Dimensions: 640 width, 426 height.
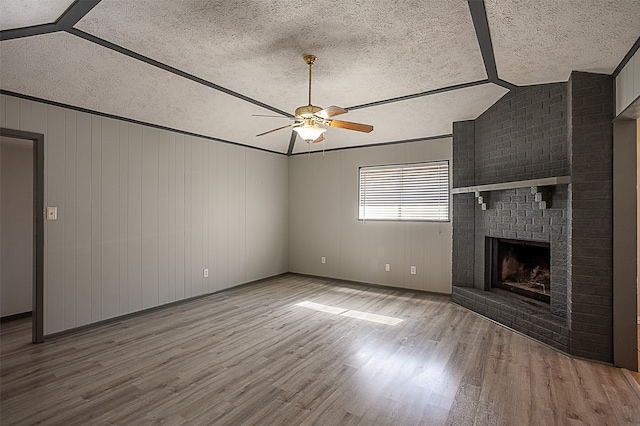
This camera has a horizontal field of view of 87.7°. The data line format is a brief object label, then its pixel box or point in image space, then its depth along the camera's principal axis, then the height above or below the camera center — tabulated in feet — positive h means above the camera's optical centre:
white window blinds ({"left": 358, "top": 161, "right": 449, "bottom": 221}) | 17.78 +1.23
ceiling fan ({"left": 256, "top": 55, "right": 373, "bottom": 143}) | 9.86 +2.86
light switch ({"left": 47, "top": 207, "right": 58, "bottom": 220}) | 11.72 -0.03
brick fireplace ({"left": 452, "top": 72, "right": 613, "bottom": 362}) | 10.24 +0.42
